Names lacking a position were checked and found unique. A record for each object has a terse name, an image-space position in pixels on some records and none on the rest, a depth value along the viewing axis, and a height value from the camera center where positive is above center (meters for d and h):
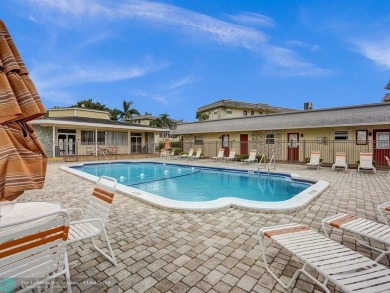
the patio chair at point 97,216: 2.56 -0.96
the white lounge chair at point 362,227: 2.54 -1.04
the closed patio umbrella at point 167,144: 21.50 +0.06
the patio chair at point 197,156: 18.73 -0.97
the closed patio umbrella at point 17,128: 1.75 +0.15
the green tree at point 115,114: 41.61 +5.86
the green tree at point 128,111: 40.44 +6.32
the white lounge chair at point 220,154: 17.44 -0.74
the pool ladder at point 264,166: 12.97 -1.32
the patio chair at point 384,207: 3.21 -0.93
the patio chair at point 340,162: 11.46 -0.90
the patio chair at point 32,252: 1.45 -0.78
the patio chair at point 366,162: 10.88 -0.85
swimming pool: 5.01 -1.73
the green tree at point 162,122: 39.75 +4.22
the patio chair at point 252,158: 15.62 -0.95
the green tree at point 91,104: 40.36 +7.54
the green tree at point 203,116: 32.21 +4.27
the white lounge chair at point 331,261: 1.72 -1.07
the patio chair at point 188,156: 19.20 -1.00
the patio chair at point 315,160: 12.48 -0.88
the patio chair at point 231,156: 16.92 -0.88
